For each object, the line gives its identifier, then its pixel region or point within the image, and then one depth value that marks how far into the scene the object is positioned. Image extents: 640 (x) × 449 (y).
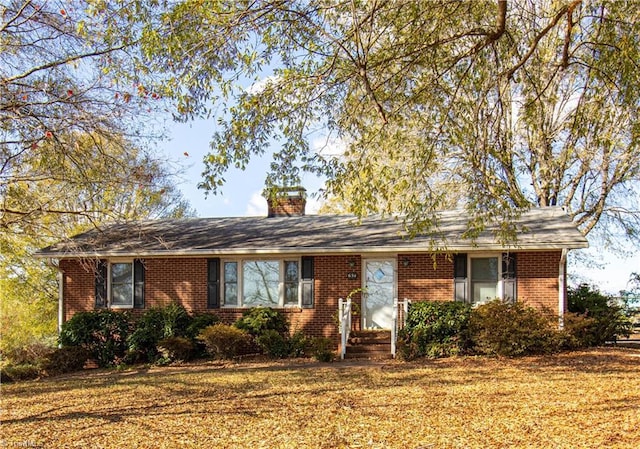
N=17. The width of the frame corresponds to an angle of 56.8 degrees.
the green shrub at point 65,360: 13.98
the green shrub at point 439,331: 13.30
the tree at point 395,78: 7.72
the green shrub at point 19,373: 13.24
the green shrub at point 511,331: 12.65
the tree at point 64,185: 11.87
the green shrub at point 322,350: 13.19
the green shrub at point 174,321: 14.83
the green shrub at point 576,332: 13.17
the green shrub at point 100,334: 15.05
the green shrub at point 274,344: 14.19
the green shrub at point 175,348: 14.11
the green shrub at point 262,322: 14.68
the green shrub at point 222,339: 13.88
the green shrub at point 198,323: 14.73
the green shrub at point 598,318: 13.83
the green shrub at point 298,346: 14.20
